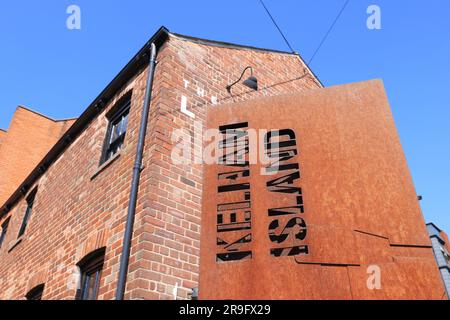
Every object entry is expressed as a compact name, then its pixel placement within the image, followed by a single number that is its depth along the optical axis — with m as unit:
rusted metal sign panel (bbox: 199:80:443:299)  3.35
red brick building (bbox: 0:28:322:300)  4.55
